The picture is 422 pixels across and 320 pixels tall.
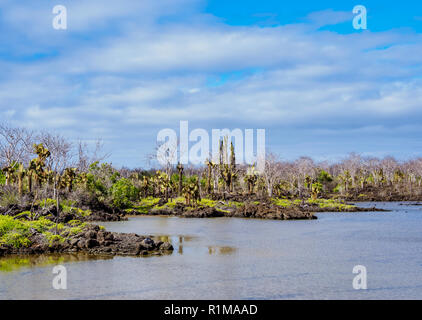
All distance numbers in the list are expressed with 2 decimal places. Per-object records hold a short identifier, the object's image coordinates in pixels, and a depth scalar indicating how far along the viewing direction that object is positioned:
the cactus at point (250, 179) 65.01
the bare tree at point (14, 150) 55.81
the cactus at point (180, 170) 57.91
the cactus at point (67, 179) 43.28
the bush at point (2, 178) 40.31
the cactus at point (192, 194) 47.12
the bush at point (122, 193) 45.58
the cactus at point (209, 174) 58.21
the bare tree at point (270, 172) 67.56
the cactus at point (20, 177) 36.56
